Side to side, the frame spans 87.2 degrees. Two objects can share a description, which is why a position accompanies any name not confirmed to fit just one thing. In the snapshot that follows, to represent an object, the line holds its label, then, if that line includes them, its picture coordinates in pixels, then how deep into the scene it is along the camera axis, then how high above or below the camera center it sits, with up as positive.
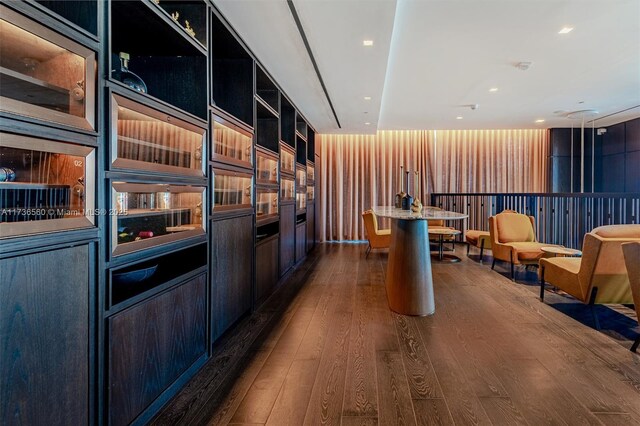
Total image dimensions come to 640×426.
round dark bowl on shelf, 1.64 -0.33
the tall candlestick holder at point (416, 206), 4.11 +0.08
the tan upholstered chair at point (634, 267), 2.38 -0.39
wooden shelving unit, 1.17 -0.11
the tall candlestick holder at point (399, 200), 5.22 +0.20
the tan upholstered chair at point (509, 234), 4.93 -0.34
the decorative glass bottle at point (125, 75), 1.76 +0.73
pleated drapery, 8.20 +1.15
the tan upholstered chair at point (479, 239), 6.04 -0.50
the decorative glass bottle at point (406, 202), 4.72 +0.14
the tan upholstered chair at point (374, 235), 6.17 -0.42
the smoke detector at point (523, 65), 4.14 +1.84
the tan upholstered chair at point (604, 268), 2.88 -0.49
